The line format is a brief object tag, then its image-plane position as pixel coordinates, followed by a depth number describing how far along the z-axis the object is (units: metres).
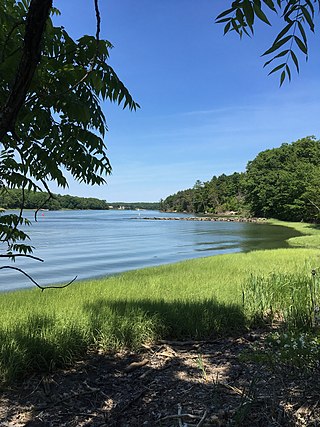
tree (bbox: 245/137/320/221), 65.81
